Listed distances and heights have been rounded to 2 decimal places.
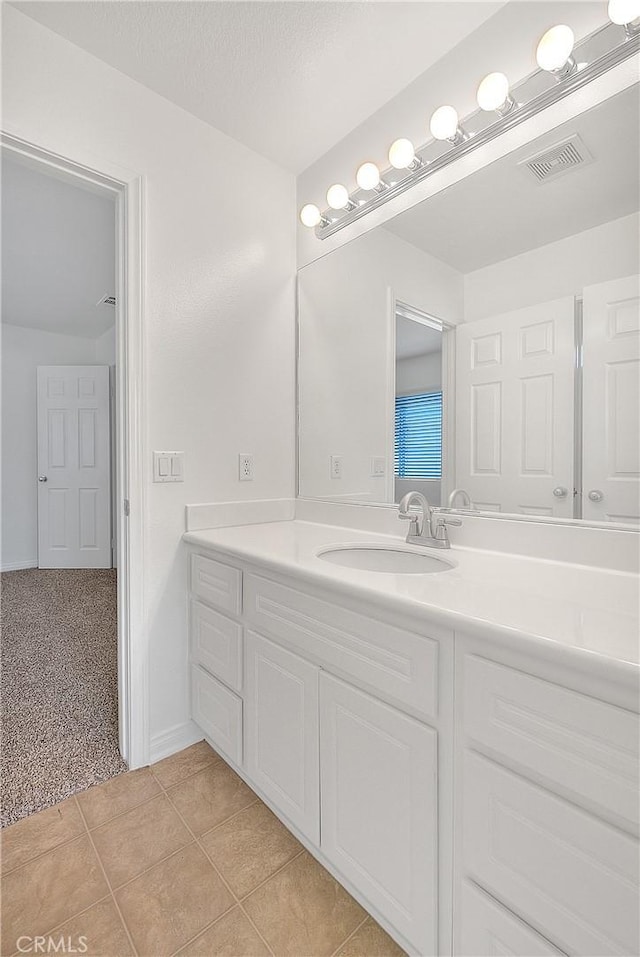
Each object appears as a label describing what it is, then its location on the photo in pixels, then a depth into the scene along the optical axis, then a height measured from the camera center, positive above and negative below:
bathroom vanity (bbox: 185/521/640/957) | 0.65 -0.50
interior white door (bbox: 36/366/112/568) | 4.42 +0.07
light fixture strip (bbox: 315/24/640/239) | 1.07 +0.99
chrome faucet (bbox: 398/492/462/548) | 1.41 -0.16
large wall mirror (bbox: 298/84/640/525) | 1.12 +0.42
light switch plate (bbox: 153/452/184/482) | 1.62 +0.03
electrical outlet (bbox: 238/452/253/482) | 1.86 +0.03
